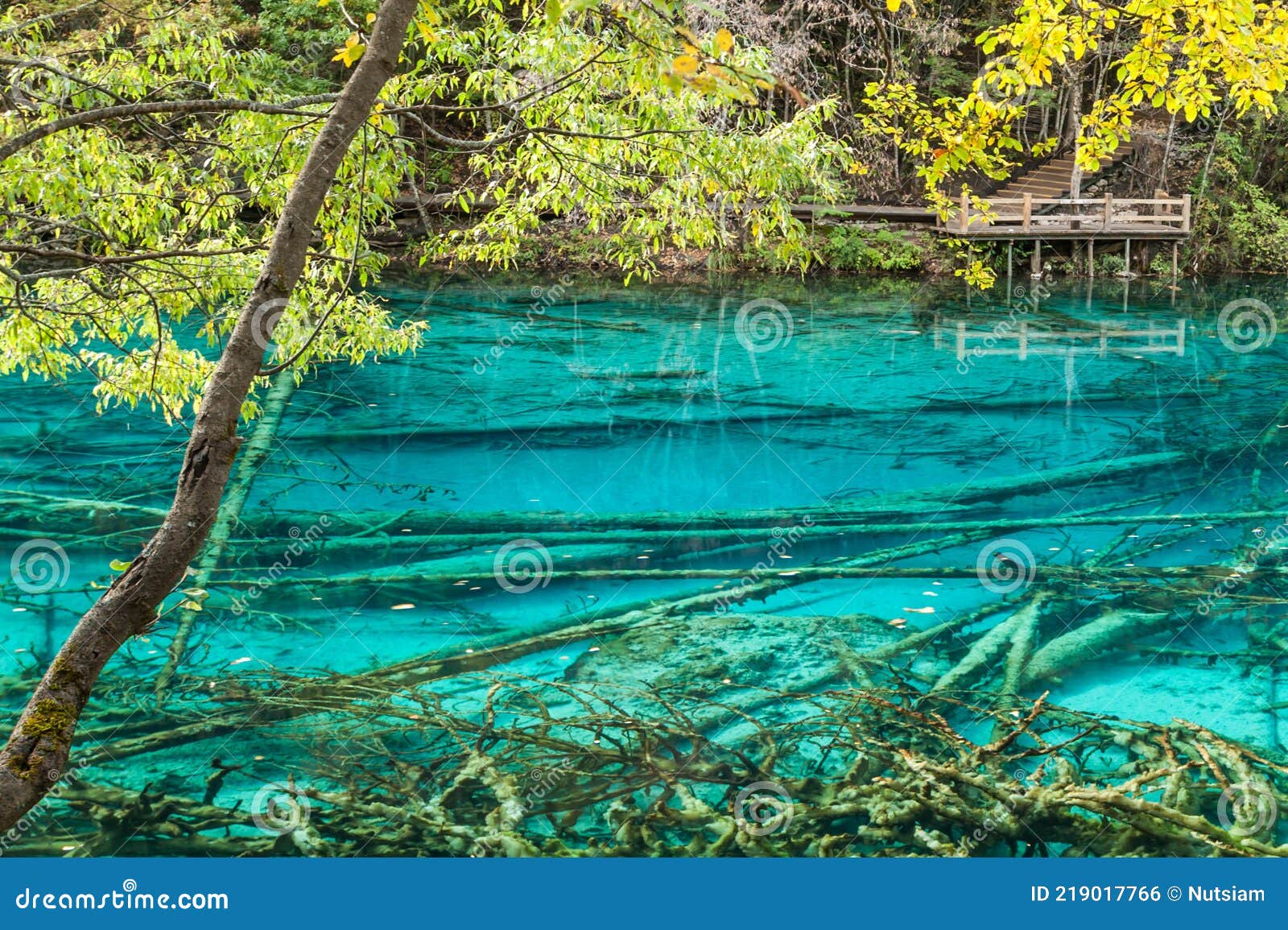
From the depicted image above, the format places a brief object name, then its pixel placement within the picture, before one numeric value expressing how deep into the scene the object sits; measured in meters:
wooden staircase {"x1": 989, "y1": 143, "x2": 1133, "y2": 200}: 26.34
